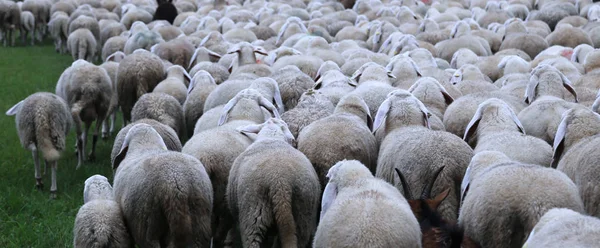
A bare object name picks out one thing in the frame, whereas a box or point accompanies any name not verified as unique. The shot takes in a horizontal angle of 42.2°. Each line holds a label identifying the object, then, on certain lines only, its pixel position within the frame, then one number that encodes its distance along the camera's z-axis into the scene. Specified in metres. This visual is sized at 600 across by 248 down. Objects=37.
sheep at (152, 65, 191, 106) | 9.20
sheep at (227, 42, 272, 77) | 10.13
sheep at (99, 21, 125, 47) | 16.30
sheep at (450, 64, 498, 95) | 8.62
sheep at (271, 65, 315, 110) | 8.61
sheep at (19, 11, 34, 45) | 20.09
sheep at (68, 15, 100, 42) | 16.86
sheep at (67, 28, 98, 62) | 15.34
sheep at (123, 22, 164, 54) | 13.05
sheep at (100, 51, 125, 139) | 10.23
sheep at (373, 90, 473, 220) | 5.35
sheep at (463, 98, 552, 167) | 5.84
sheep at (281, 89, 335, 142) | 7.16
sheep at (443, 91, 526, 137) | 7.20
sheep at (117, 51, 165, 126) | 9.63
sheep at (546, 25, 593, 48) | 12.34
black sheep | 18.45
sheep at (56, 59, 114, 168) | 8.99
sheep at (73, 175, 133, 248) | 5.07
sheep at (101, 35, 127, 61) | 13.99
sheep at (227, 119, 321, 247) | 5.14
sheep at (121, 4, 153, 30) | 17.72
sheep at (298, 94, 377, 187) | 5.94
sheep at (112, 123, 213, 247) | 5.05
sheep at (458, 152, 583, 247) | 4.39
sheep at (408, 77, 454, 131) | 7.80
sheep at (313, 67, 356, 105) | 8.12
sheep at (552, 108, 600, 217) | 4.93
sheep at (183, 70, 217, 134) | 8.70
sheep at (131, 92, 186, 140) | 8.06
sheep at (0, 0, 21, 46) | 19.91
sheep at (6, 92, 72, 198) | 7.94
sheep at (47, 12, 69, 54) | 18.78
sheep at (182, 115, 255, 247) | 5.95
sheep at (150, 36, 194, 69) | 11.70
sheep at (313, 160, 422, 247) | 4.04
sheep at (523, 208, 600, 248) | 3.52
